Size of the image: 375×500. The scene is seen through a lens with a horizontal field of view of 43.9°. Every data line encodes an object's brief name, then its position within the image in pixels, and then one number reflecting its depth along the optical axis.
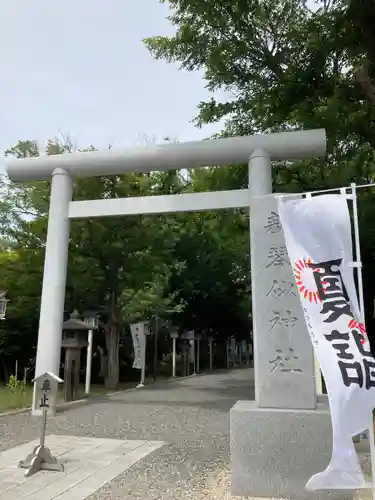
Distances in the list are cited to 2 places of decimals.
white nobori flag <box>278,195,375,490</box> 3.18
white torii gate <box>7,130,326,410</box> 7.29
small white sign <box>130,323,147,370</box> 17.77
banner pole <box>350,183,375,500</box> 3.30
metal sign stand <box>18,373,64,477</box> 5.47
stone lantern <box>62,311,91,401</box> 12.69
